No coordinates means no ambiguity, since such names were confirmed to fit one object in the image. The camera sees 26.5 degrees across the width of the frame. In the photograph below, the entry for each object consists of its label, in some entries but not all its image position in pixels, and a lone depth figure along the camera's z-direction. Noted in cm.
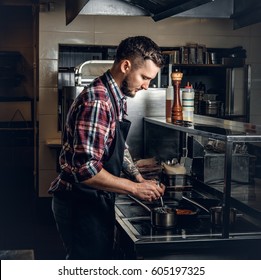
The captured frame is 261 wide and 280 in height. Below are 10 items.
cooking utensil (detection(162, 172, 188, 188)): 218
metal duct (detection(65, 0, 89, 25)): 240
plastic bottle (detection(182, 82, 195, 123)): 212
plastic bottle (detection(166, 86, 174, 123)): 241
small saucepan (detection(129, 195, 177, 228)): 165
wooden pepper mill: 218
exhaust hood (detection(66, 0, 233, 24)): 241
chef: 152
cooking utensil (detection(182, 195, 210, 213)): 189
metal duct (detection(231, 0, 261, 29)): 223
